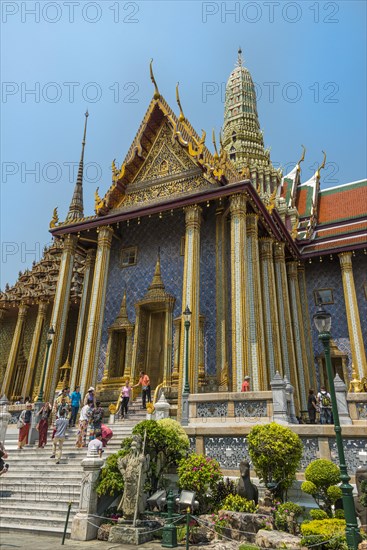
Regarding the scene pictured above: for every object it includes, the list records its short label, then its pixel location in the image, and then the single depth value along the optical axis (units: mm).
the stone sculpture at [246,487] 6668
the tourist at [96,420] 9289
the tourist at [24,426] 10919
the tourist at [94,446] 7100
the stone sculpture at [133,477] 6305
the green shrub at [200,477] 6906
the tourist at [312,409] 11937
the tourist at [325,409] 10186
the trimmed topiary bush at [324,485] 6457
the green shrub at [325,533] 5020
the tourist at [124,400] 11680
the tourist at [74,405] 12094
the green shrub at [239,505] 6402
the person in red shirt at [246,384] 10461
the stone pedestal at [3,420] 11727
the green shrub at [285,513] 6188
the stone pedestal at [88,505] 6250
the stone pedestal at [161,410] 9680
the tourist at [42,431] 10427
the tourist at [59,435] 9079
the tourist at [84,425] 9820
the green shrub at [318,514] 6198
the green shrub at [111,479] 6648
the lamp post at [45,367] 11945
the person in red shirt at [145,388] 12320
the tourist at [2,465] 7119
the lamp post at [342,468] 4637
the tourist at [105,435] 8977
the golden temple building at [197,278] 13039
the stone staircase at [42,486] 6961
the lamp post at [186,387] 9250
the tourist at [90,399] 10807
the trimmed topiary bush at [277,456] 6820
